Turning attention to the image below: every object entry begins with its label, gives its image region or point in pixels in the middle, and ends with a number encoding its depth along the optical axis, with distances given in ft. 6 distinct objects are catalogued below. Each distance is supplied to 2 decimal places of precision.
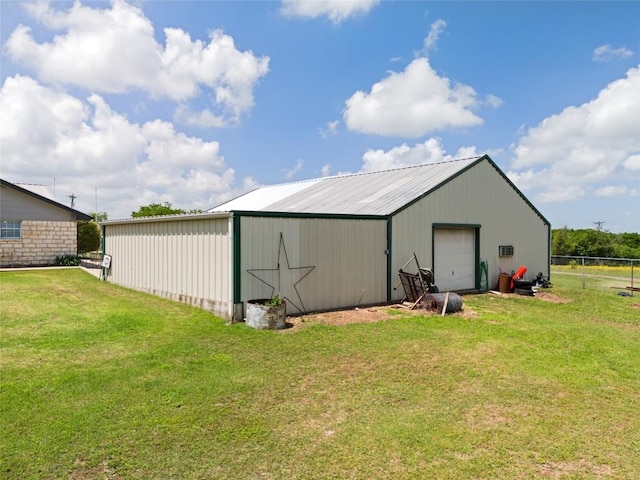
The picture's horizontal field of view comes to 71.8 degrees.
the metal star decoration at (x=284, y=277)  33.35
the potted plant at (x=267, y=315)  29.32
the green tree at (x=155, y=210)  118.70
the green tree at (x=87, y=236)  95.91
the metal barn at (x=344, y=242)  33.24
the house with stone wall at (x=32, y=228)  70.90
